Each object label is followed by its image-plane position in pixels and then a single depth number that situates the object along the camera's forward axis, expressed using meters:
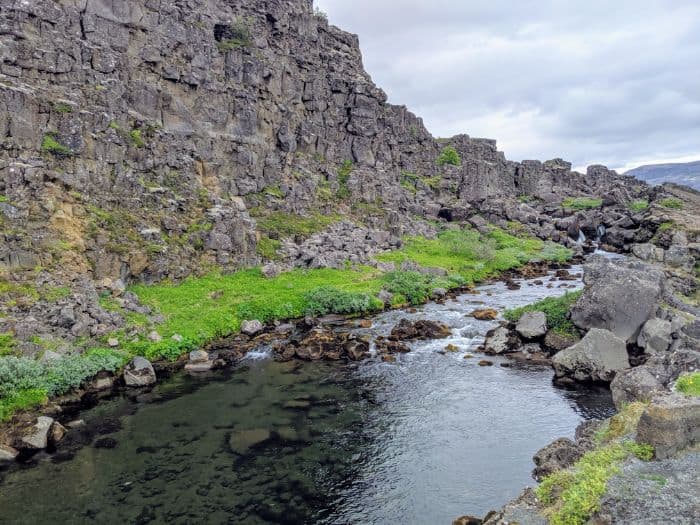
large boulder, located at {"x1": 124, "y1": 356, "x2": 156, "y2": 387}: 33.09
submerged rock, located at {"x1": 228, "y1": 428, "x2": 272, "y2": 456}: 25.27
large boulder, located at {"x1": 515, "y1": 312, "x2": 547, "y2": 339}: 39.66
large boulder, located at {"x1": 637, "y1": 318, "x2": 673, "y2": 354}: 33.75
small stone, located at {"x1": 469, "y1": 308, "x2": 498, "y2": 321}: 46.97
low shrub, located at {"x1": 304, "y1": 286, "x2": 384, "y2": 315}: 49.62
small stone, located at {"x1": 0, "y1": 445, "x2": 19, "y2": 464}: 24.28
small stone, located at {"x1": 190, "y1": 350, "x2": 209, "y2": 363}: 37.25
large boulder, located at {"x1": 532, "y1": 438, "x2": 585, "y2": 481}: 20.03
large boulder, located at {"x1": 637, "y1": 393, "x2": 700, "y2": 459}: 15.92
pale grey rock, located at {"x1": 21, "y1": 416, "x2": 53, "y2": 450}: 25.12
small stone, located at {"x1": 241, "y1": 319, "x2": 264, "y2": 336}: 43.41
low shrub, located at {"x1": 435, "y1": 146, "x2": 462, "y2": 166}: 118.22
